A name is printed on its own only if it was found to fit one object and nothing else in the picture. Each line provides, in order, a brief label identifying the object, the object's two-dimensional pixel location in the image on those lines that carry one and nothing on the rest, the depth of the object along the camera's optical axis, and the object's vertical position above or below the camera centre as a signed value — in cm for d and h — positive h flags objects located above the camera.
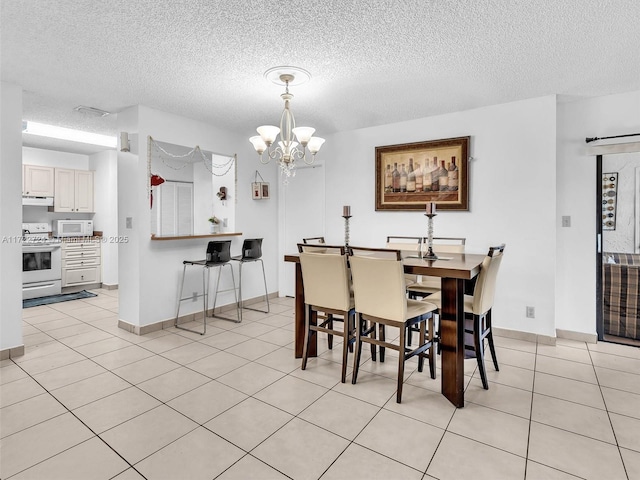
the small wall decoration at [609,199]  342 +35
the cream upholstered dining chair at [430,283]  329 -48
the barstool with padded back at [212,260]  395 -28
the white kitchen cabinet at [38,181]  547 +87
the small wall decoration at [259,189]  505 +67
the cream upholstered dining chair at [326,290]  261 -43
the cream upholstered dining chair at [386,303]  233 -48
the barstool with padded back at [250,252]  438 -21
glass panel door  336 -12
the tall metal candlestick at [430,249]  280 -12
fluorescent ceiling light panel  481 +147
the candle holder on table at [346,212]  308 +20
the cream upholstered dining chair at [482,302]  249 -50
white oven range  528 -42
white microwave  589 +13
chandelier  283 +84
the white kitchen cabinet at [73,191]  585 +77
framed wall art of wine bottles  391 +71
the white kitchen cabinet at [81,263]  581 -47
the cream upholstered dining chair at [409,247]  350 -13
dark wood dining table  226 -56
